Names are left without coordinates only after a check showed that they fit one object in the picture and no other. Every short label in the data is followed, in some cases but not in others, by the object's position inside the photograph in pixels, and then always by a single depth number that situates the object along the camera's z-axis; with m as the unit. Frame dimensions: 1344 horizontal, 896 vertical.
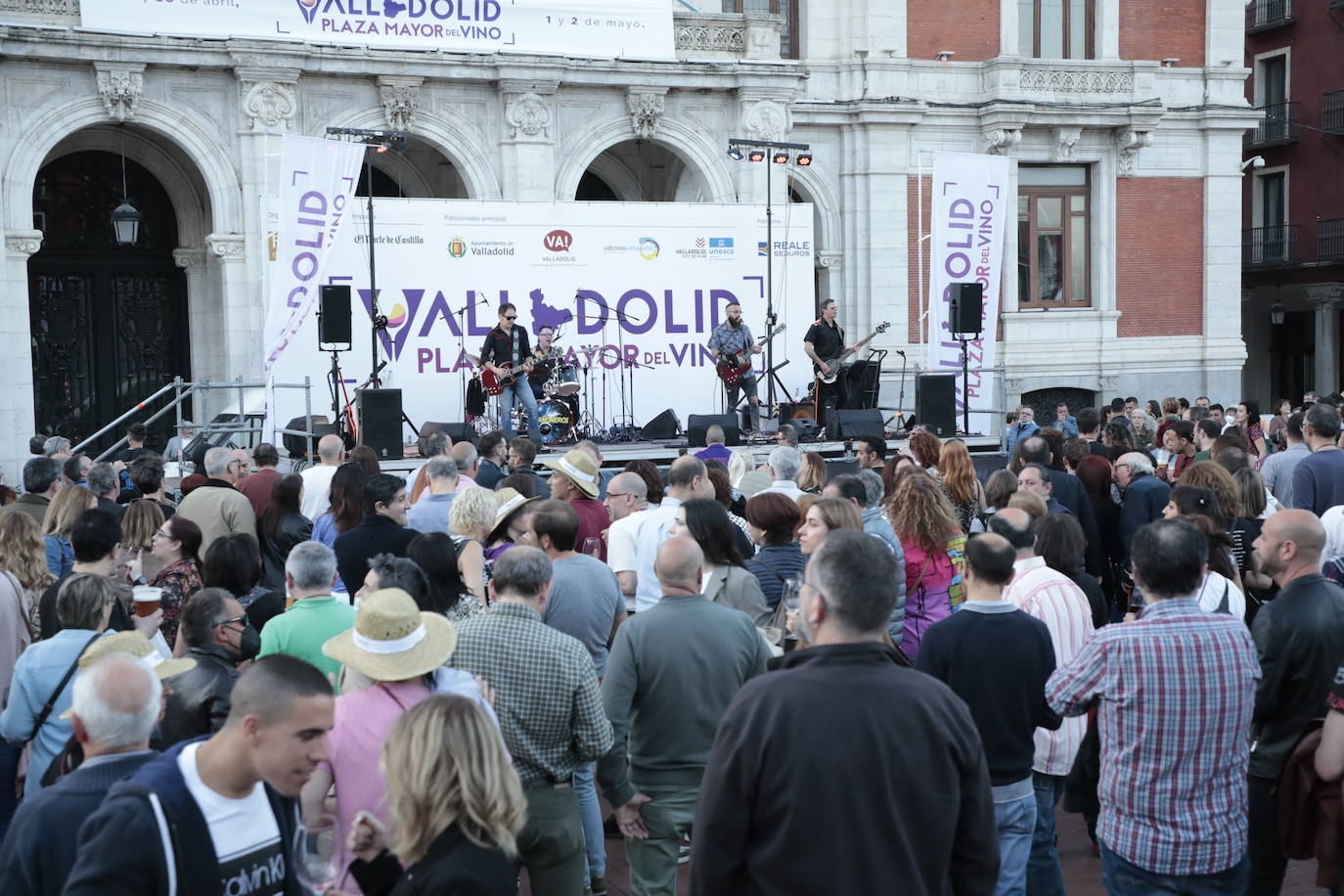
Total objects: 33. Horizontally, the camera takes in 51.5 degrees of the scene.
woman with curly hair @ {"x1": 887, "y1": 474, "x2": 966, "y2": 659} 5.84
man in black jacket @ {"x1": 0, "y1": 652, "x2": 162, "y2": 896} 3.03
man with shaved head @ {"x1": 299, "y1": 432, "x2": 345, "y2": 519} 8.62
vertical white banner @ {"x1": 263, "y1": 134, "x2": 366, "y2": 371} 15.18
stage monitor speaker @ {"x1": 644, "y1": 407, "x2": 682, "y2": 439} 16.41
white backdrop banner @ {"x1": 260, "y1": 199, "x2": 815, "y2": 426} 16.56
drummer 15.88
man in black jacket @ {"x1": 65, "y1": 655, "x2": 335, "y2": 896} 2.76
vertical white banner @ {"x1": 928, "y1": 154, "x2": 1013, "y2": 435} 18.33
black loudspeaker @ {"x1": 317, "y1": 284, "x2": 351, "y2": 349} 14.44
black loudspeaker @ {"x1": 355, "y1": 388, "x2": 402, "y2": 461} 13.53
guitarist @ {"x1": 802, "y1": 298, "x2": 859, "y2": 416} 17.00
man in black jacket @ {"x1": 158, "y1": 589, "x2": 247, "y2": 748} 4.30
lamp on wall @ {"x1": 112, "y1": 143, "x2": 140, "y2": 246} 16.83
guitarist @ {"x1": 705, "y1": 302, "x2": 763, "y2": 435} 16.77
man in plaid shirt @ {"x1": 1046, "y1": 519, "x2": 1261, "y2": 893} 3.94
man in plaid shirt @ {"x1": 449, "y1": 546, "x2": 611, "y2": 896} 4.30
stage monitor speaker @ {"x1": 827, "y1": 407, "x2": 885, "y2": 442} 15.75
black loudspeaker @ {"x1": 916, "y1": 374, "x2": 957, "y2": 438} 15.85
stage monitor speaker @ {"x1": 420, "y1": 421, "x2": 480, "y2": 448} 13.95
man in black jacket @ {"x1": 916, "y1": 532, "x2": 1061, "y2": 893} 4.46
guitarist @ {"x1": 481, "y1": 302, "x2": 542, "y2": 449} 15.49
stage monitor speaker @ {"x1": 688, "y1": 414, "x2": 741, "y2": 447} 14.89
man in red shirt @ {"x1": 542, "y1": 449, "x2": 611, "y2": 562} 7.21
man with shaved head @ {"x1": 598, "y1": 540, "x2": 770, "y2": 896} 4.52
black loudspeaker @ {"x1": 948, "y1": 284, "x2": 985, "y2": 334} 16.61
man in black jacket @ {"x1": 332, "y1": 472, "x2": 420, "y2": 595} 6.41
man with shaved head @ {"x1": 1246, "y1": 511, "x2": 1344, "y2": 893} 4.52
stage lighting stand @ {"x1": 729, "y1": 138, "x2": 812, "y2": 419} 17.39
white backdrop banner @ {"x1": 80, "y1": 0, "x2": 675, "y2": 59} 16.03
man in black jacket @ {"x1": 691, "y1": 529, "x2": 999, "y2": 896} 2.91
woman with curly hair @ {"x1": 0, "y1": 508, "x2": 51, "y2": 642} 5.82
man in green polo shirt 4.73
